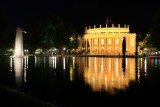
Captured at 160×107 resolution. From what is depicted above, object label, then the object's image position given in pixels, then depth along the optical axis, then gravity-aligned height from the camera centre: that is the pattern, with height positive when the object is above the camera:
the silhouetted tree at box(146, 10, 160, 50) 38.83 +4.80
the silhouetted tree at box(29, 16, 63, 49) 53.05 +7.04
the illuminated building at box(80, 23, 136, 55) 72.81 +6.32
